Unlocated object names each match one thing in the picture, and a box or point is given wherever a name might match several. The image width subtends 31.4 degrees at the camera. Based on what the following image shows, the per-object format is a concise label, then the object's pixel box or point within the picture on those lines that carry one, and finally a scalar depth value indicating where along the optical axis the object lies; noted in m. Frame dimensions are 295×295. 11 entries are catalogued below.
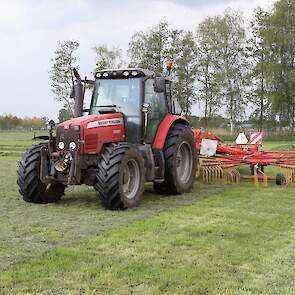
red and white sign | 12.86
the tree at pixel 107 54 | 47.91
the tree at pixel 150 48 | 44.47
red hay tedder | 10.20
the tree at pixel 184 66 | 43.94
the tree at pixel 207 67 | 43.62
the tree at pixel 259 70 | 41.75
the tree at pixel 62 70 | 42.59
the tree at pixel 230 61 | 42.31
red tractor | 7.51
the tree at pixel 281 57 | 40.78
